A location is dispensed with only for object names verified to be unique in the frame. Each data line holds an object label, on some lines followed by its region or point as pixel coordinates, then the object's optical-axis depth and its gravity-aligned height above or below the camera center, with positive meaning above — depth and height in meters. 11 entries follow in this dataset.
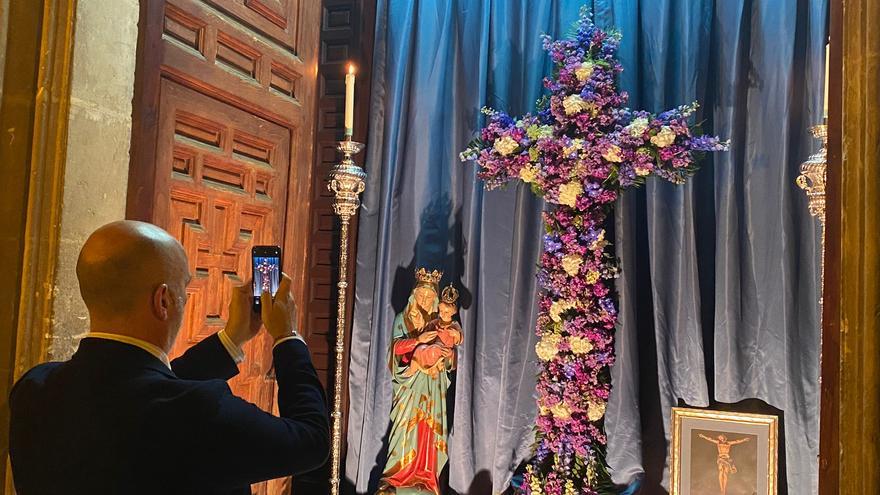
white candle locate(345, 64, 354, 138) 2.84 +0.73
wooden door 2.22 +0.49
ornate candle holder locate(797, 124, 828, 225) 2.27 +0.40
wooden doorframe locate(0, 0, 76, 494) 1.68 +0.21
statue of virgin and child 2.99 -0.53
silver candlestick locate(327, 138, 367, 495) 2.96 +0.29
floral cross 2.61 +0.32
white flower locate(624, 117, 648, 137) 2.55 +0.61
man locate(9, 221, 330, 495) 1.02 -0.23
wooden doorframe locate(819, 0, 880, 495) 1.03 +0.03
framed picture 2.65 -0.65
